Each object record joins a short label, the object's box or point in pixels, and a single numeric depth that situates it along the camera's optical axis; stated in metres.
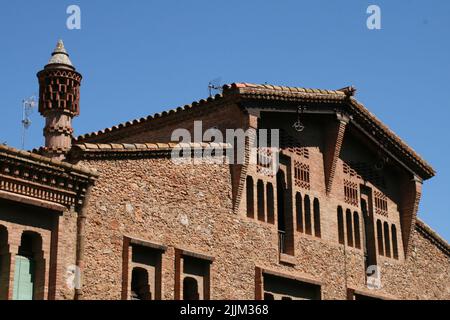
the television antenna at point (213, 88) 25.76
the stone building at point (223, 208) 16.83
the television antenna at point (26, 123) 26.58
